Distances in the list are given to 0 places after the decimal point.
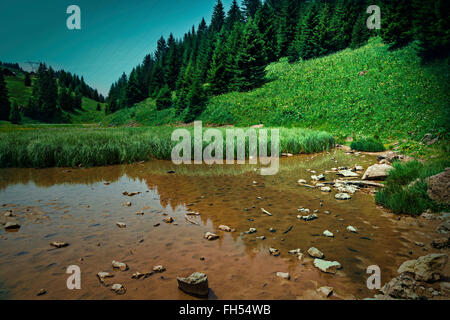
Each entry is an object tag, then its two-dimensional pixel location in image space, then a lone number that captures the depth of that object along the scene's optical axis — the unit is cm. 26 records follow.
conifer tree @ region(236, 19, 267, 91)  3916
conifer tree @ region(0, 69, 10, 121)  5997
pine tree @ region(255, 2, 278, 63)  5016
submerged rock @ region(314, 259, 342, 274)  287
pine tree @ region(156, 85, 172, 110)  5416
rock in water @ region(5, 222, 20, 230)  406
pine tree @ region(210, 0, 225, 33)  8881
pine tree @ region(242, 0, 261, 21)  8892
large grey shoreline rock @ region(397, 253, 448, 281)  254
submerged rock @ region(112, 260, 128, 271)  290
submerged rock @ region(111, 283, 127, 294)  246
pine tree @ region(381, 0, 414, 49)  2989
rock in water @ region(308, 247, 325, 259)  318
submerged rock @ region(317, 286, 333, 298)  241
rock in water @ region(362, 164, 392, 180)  713
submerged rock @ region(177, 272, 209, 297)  244
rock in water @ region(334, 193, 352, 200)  579
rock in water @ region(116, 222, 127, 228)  420
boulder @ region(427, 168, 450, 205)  460
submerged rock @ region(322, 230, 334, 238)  381
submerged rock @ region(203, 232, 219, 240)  380
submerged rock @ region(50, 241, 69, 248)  344
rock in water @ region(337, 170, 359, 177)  823
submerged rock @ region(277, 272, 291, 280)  274
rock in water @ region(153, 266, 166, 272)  289
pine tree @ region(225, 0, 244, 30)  7694
